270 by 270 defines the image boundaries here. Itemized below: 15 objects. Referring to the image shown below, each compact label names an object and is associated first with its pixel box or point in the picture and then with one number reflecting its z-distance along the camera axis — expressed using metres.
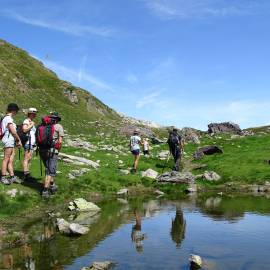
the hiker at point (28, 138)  14.77
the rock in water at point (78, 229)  10.25
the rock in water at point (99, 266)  7.62
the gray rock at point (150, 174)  19.97
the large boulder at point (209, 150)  25.95
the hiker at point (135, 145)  20.95
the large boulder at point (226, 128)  46.07
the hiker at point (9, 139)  13.92
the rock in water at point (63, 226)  10.45
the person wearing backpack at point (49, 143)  13.88
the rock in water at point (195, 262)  7.71
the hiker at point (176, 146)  21.21
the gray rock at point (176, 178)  18.96
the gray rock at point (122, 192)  17.12
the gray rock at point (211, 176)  20.12
